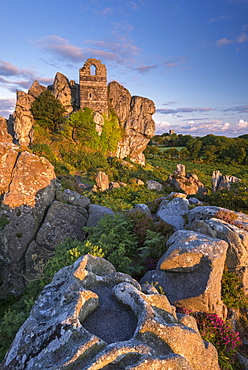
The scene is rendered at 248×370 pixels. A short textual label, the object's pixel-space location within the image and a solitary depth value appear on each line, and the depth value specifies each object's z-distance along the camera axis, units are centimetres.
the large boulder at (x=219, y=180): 2446
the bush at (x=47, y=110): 3816
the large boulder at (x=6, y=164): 1101
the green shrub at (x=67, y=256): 596
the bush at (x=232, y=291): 598
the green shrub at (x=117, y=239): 648
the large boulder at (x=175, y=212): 933
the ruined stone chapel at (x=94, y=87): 4191
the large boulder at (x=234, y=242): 641
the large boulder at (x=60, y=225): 1029
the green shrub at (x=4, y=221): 1016
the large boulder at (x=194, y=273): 544
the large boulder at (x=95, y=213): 1089
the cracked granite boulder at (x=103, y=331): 266
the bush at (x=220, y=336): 471
